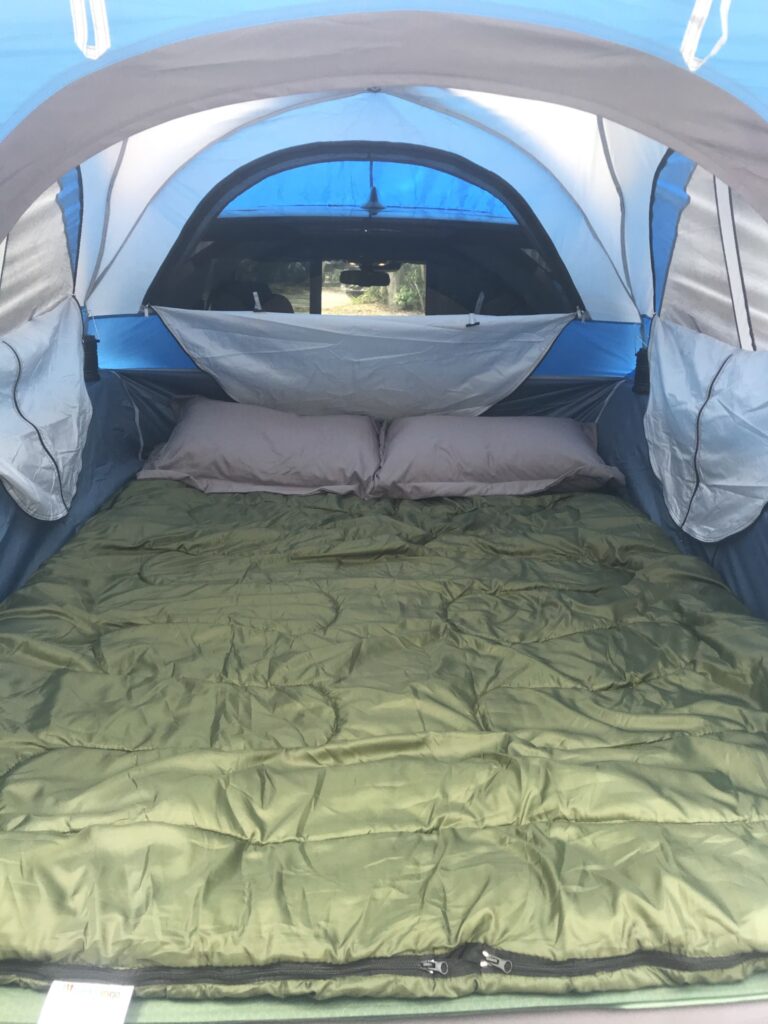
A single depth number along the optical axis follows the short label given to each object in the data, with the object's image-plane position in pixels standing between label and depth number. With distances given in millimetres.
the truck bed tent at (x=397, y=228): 1304
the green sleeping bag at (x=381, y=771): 973
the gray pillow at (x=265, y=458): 2496
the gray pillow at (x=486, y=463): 2463
